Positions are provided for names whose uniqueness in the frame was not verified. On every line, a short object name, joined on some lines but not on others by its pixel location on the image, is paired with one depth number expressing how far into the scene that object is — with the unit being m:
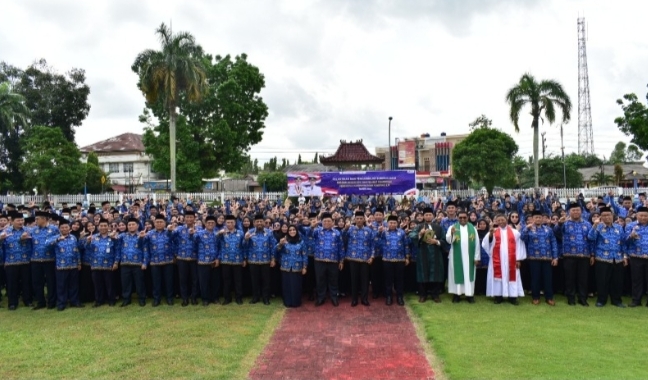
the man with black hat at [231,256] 9.41
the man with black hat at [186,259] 9.45
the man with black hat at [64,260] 9.34
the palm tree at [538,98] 24.30
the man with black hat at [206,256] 9.39
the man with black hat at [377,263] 9.56
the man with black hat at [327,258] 9.26
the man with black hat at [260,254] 9.37
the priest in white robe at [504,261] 9.04
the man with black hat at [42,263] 9.44
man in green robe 9.27
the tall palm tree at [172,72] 25.46
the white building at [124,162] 60.00
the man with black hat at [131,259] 9.38
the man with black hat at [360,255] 9.28
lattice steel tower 53.03
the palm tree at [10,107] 30.84
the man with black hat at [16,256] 9.38
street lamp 43.60
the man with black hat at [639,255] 8.80
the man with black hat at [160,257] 9.39
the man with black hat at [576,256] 9.03
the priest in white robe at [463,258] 9.19
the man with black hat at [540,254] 9.04
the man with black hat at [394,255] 9.34
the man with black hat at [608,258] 8.89
